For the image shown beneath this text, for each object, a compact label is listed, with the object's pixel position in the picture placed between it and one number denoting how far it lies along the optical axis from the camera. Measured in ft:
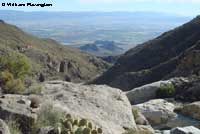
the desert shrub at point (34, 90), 26.48
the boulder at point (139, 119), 30.75
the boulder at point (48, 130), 17.70
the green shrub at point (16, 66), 40.69
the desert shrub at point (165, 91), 44.72
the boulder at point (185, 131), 22.06
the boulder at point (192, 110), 35.49
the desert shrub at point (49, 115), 19.95
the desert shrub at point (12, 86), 29.47
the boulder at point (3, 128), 15.02
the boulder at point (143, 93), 46.25
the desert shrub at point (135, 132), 22.93
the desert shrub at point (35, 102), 21.57
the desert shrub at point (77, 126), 20.13
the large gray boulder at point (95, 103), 23.90
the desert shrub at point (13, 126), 17.65
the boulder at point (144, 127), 27.91
